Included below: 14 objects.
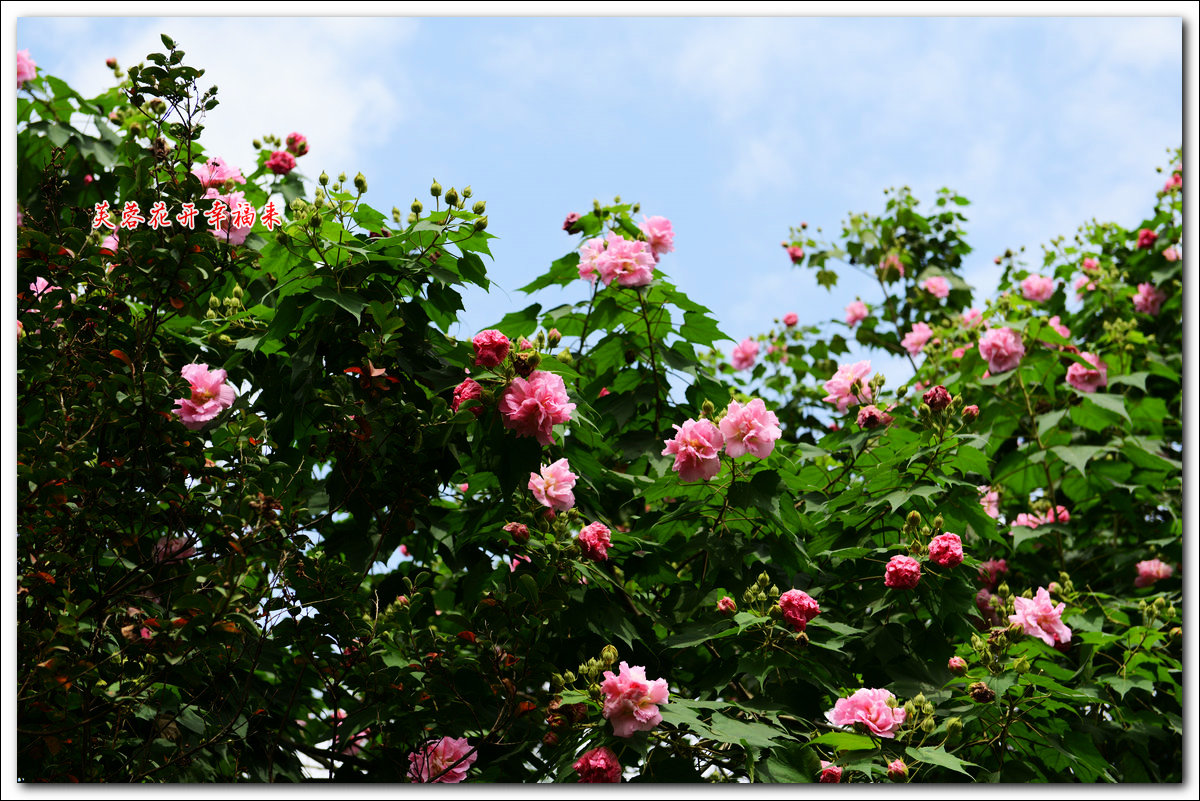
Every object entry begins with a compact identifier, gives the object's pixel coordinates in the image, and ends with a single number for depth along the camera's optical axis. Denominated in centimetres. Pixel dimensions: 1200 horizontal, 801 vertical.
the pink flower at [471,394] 229
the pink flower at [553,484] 247
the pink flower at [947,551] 253
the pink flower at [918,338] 533
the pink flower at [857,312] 597
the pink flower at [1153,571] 405
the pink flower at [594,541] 244
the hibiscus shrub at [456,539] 216
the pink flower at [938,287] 596
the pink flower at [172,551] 214
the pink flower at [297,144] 378
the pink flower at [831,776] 213
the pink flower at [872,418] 302
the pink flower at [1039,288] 534
